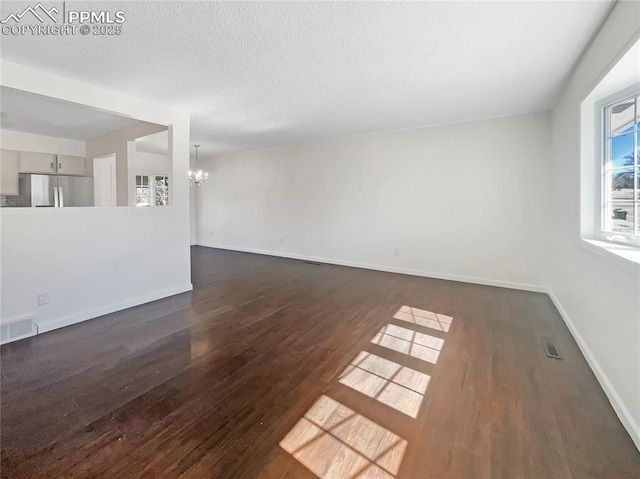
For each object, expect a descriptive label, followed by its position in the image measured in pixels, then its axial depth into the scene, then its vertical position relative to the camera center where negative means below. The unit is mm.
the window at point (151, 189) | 7091 +1084
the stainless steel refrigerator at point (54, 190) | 4734 +724
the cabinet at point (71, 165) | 5148 +1253
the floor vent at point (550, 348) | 2373 -1053
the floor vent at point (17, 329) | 2555 -933
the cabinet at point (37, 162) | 4754 +1197
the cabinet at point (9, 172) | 4566 +968
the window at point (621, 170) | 2026 +486
